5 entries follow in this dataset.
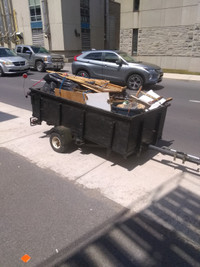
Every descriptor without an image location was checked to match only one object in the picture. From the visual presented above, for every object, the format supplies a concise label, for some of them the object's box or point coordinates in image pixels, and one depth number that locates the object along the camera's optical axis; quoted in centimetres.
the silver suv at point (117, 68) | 1155
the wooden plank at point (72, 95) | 447
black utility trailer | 401
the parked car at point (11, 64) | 1556
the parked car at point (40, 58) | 1808
